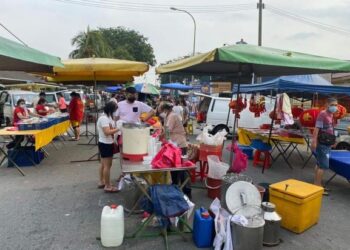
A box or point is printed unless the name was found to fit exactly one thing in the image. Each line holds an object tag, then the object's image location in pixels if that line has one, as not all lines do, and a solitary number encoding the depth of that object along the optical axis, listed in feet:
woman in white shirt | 17.34
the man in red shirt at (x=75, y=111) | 37.32
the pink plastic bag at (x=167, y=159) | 12.89
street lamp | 90.48
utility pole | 58.47
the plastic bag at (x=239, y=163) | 17.98
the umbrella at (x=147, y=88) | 59.82
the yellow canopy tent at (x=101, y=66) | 24.26
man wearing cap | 19.75
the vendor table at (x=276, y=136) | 25.88
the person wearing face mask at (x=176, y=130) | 18.69
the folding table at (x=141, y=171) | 12.29
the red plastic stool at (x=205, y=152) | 17.96
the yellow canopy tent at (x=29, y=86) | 73.48
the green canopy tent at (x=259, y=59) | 14.20
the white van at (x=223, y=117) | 41.70
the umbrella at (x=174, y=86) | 74.61
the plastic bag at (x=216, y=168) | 16.92
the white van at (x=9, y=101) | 45.75
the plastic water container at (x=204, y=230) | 12.55
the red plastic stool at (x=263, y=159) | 25.42
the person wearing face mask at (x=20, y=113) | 29.76
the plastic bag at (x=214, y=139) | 17.93
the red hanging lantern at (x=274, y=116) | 23.86
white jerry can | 12.42
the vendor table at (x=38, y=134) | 22.65
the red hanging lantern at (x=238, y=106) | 21.33
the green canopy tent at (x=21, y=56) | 8.15
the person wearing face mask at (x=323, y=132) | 19.01
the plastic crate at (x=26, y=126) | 24.17
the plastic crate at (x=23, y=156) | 24.80
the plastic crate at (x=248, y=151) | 29.73
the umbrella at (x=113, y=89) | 102.29
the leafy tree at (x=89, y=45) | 106.73
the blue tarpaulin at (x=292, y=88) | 23.30
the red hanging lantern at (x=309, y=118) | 27.14
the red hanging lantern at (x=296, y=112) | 30.12
